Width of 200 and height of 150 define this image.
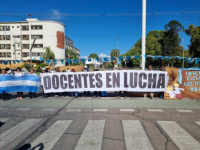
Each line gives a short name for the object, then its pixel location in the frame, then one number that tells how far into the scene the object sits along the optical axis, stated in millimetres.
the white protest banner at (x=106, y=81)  10312
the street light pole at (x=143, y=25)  14777
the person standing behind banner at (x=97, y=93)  11046
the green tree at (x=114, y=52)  95888
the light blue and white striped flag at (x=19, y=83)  10477
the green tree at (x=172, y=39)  59094
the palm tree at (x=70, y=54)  81388
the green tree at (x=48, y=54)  56875
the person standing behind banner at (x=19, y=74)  10762
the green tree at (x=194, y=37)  28256
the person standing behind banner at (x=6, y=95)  10226
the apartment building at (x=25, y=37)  61312
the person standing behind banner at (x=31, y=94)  10830
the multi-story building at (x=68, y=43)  84500
